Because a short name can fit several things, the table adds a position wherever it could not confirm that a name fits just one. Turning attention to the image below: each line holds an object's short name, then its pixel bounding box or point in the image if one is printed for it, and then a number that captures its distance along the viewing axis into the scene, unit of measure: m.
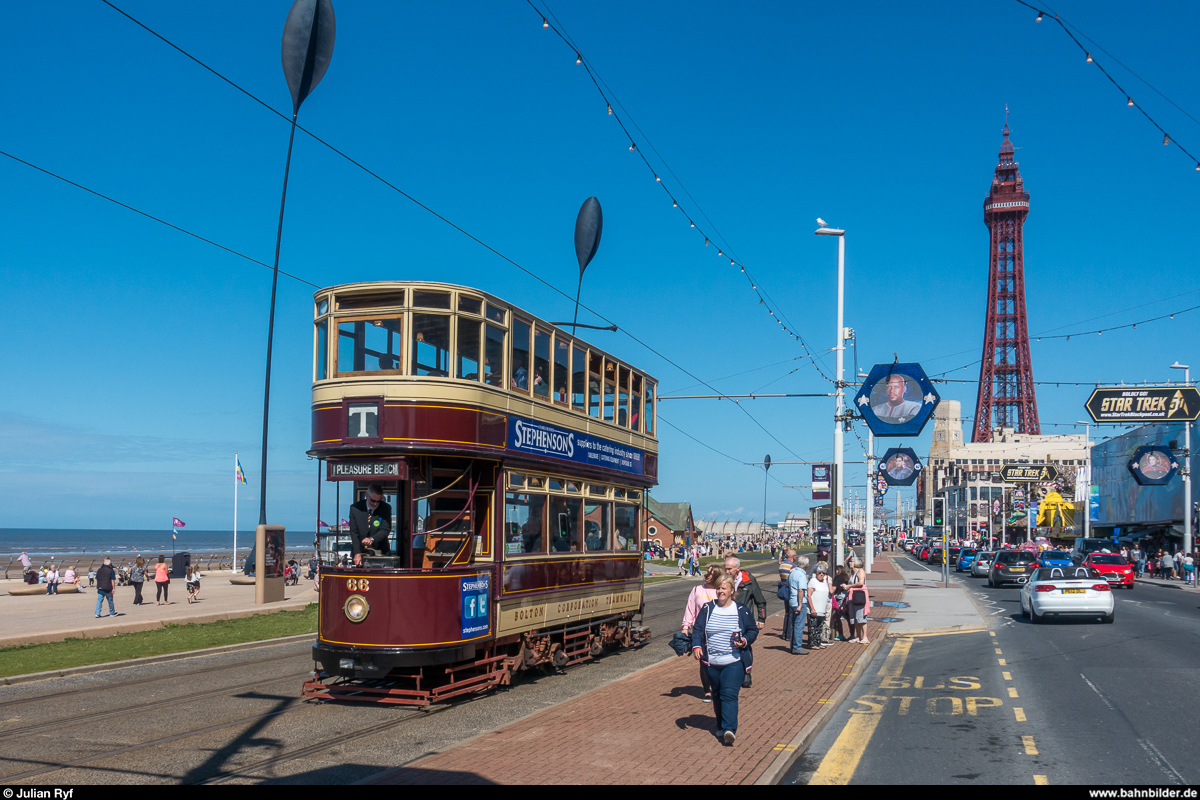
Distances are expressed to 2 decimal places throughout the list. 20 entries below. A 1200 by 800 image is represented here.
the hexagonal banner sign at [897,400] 24.16
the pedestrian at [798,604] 16.02
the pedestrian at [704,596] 9.61
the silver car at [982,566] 47.97
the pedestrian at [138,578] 28.56
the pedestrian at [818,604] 16.78
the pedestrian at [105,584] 23.84
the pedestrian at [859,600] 17.69
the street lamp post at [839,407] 25.14
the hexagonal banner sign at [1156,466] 44.25
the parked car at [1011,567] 37.53
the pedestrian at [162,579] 29.22
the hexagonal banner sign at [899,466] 34.47
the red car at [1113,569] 39.34
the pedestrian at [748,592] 13.09
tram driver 11.17
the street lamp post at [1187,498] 47.40
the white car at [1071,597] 21.56
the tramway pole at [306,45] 13.98
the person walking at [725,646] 8.69
